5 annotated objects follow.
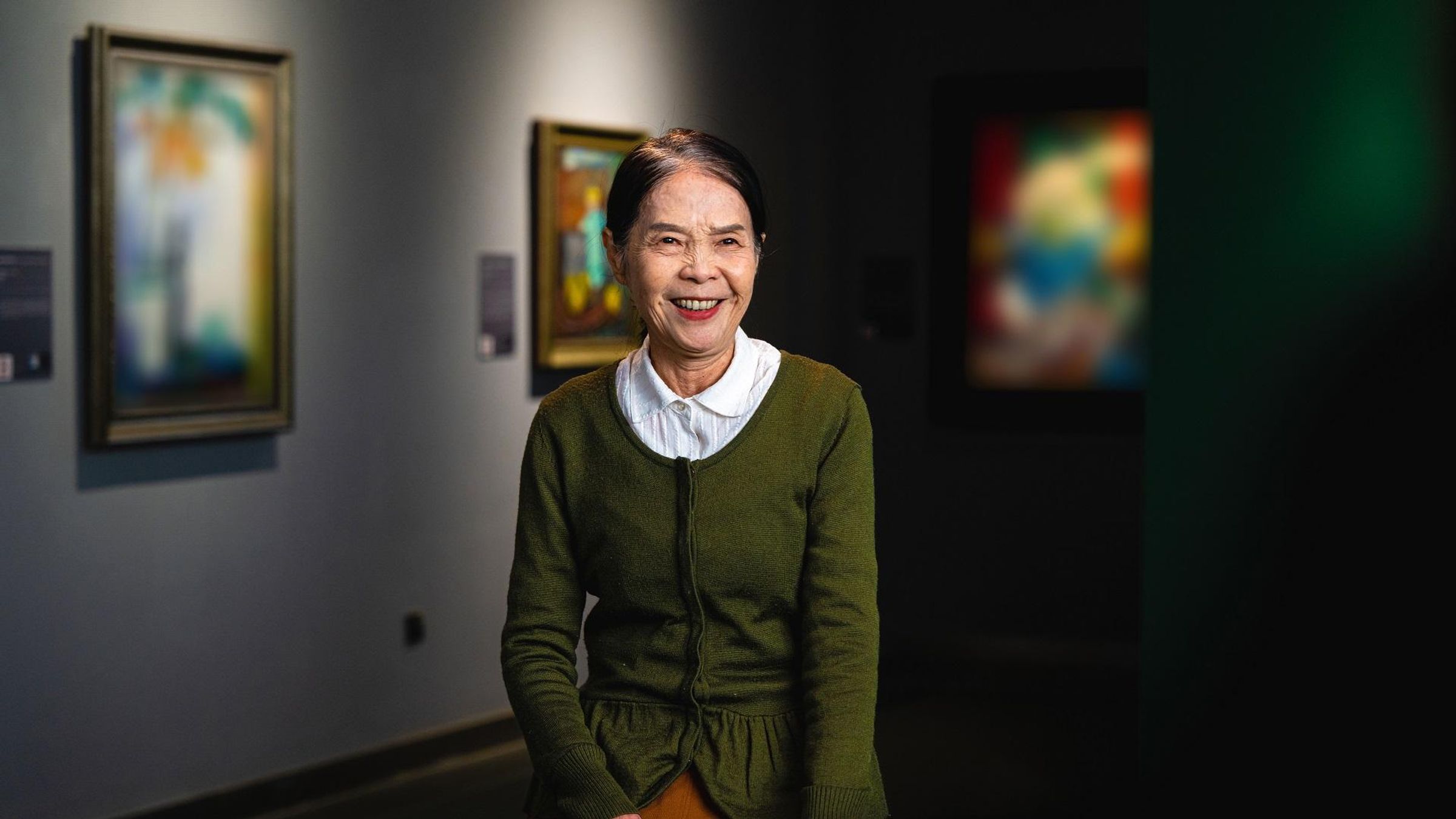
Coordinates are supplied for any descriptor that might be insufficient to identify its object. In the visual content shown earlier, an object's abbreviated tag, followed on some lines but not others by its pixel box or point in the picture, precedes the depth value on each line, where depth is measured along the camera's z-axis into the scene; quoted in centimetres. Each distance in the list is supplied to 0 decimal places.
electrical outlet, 538
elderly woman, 187
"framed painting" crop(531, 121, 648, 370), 568
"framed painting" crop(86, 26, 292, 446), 432
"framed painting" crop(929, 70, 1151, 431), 682
